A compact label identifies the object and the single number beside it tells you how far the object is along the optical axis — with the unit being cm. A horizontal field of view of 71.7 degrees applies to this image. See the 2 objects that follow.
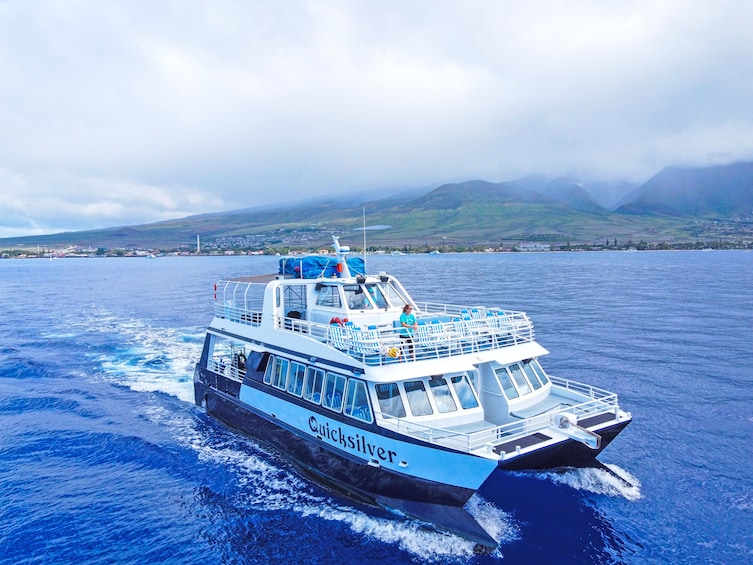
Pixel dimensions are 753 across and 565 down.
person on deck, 1714
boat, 1503
